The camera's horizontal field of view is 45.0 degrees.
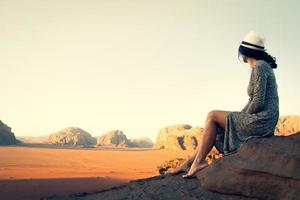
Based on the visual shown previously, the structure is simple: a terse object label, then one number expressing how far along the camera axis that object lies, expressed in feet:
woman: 13.94
